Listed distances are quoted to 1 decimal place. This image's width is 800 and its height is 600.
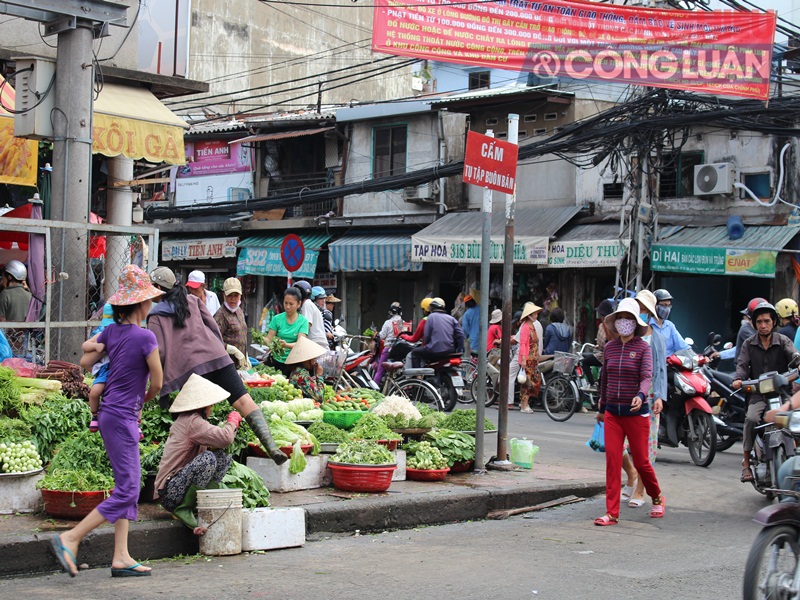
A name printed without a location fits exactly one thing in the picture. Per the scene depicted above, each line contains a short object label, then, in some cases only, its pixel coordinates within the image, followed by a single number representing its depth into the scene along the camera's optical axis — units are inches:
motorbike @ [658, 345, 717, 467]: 449.4
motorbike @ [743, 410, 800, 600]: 186.9
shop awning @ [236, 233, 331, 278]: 1154.7
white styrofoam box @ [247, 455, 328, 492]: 314.2
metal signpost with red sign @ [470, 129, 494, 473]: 367.9
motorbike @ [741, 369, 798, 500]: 328.5
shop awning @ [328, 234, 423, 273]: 1055.6
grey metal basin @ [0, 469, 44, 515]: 261.3
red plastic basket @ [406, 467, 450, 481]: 352.8
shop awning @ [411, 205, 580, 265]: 911.7
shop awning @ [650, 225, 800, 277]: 764.6
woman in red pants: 321.1
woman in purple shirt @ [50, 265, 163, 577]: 231.5
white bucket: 256.2
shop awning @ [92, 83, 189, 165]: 456.8
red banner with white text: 562.6
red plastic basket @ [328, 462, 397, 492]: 316.2
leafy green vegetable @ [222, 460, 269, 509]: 273.9
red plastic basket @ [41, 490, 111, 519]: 256.1
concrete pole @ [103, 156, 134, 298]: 555.5
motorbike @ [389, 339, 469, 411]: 622.5
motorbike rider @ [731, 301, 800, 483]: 388.2
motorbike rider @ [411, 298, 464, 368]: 613.0
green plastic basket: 371.9
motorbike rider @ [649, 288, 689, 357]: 482.0
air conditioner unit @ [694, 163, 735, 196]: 828.0
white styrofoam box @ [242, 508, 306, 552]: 264.1
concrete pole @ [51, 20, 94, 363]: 361.1
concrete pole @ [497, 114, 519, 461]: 381.7
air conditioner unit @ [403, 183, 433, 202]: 1064.2
